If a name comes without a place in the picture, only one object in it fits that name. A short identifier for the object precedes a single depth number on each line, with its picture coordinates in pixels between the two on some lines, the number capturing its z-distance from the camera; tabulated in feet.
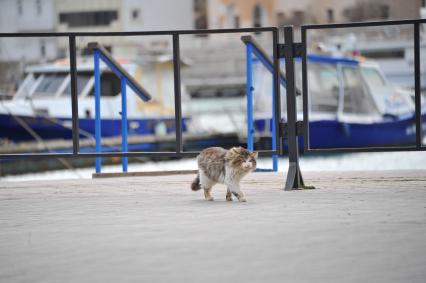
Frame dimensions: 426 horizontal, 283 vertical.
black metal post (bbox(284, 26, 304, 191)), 43.52
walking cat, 38.55
